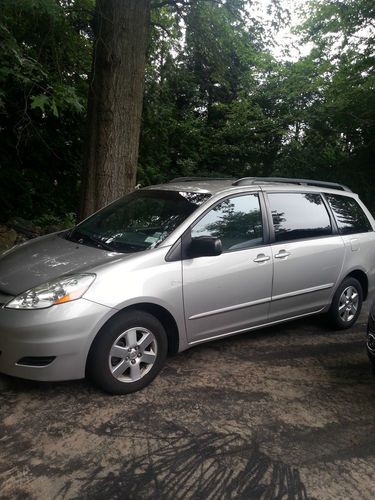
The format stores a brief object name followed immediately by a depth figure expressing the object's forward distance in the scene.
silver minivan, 3.08
